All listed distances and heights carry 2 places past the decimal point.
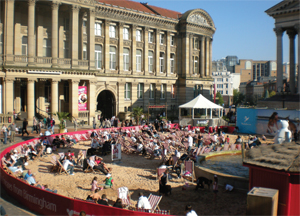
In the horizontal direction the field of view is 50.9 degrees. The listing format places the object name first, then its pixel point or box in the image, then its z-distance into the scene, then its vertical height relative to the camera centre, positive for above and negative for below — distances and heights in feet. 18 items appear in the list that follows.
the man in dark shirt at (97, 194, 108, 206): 39.40 -12.42
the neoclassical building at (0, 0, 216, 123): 115.96 +21.77
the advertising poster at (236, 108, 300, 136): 101.65 -5.70
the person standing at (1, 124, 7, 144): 83.66 -8.68
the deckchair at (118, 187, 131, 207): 41.68 -12.32
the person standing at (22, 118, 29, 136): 95.95 -7.65
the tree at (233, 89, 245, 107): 453.49 +7.51
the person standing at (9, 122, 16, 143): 85.92 -9.08
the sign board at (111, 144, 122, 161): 69.82 -11.13
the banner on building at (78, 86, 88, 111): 127.96 +1.72
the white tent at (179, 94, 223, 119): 129.39 -0.45
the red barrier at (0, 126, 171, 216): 34.42 -12.09
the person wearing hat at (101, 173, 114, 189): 50.26 -12.91
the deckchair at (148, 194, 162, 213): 38.53 -12.33
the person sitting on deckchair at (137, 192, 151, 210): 37.86 -12.16
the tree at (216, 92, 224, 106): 424.13 +6.76
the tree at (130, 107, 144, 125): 135.85 -4.59
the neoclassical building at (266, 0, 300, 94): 156.35 +39.48
